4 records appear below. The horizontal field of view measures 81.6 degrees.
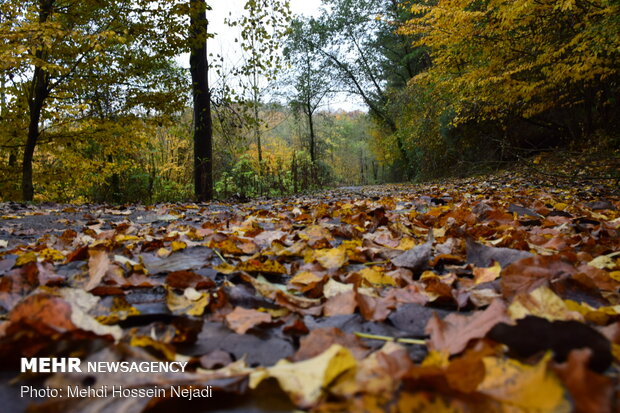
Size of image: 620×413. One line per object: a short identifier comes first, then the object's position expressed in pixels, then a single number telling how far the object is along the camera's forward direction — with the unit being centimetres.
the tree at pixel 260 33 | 809
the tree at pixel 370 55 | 1997
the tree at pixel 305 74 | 2145
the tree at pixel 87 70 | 720
